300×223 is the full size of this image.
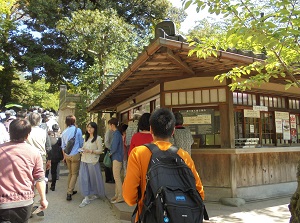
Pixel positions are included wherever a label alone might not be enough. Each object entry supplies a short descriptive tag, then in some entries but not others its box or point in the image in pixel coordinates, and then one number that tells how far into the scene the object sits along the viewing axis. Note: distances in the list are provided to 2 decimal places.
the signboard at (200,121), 6.30
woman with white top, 6.03
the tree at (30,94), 22.25
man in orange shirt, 2.10
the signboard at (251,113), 6.46
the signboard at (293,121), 7.51
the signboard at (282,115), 7.12
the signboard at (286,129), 7.25
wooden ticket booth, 5.97
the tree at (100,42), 13.94
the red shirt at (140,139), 3.78
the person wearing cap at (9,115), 6.64
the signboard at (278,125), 7.06
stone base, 5.70
